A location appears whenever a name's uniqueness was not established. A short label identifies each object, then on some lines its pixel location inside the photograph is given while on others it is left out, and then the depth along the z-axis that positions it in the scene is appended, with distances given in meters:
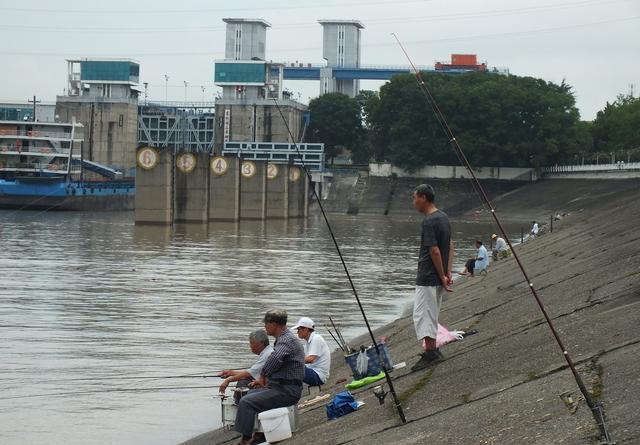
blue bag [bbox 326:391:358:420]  11.03
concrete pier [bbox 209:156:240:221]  87.50
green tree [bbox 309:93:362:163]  141.12
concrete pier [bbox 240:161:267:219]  92.69
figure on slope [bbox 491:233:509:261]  34.51
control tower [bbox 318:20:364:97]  182.50
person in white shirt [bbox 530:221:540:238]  45.33
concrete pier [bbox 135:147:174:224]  74.88
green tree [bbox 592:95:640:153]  111.81
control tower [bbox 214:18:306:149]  151.00
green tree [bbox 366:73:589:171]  110.50
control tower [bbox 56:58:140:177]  148.25
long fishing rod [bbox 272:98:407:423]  9.88
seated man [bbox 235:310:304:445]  10.33
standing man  11.23
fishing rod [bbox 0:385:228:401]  15.07
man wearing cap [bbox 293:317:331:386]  12.36
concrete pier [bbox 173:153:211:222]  83.06
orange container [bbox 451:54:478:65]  164.88
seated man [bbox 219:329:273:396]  10.64
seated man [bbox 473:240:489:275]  29.19
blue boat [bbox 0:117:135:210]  98.88
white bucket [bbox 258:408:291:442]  10.34
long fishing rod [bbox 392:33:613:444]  7.40
